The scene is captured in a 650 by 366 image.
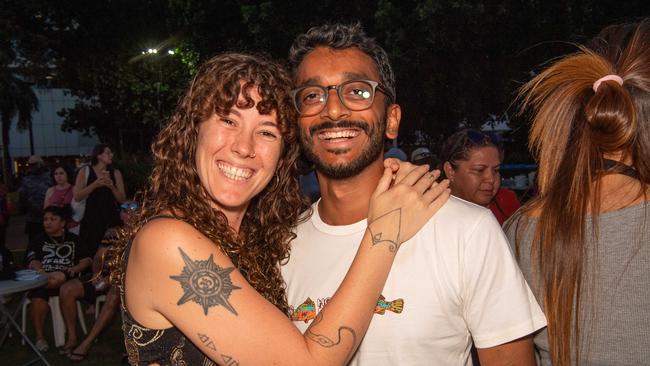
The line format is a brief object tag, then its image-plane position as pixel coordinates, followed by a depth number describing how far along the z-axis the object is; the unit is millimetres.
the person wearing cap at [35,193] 10500
